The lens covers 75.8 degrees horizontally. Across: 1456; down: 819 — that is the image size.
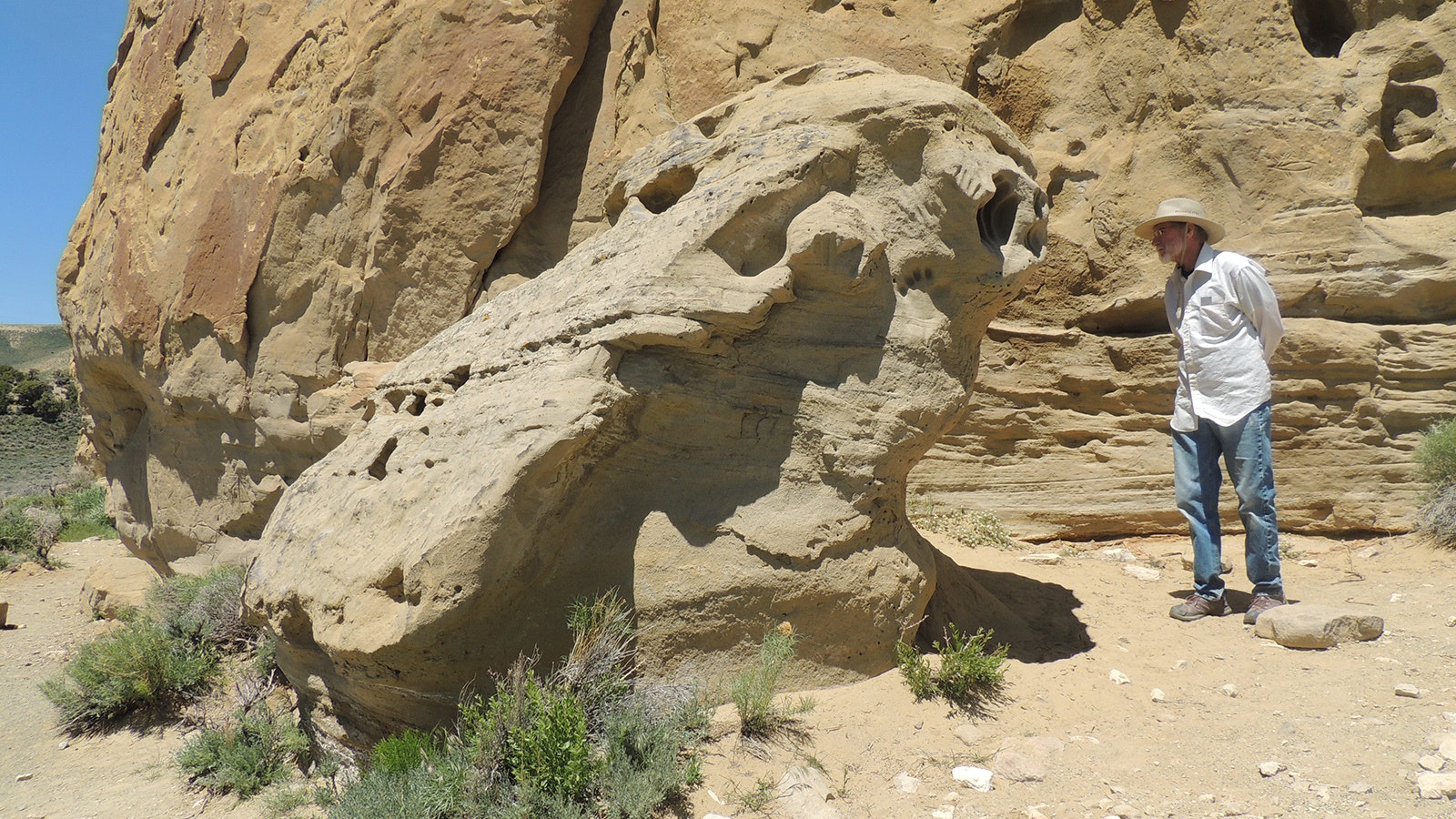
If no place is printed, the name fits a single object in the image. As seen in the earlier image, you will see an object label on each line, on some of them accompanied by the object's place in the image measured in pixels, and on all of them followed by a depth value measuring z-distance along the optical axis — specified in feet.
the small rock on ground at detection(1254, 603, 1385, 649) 12.41
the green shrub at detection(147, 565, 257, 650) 17.02
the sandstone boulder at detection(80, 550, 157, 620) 23.22
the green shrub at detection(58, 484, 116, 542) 39.40
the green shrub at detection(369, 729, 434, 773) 10.68
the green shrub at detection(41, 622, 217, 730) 15.87
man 13.71
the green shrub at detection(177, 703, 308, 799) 13.00
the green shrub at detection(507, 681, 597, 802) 9.99
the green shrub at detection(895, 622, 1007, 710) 11.76
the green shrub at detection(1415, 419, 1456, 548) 16.21
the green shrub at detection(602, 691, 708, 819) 9.76
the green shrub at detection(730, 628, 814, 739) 11.02
